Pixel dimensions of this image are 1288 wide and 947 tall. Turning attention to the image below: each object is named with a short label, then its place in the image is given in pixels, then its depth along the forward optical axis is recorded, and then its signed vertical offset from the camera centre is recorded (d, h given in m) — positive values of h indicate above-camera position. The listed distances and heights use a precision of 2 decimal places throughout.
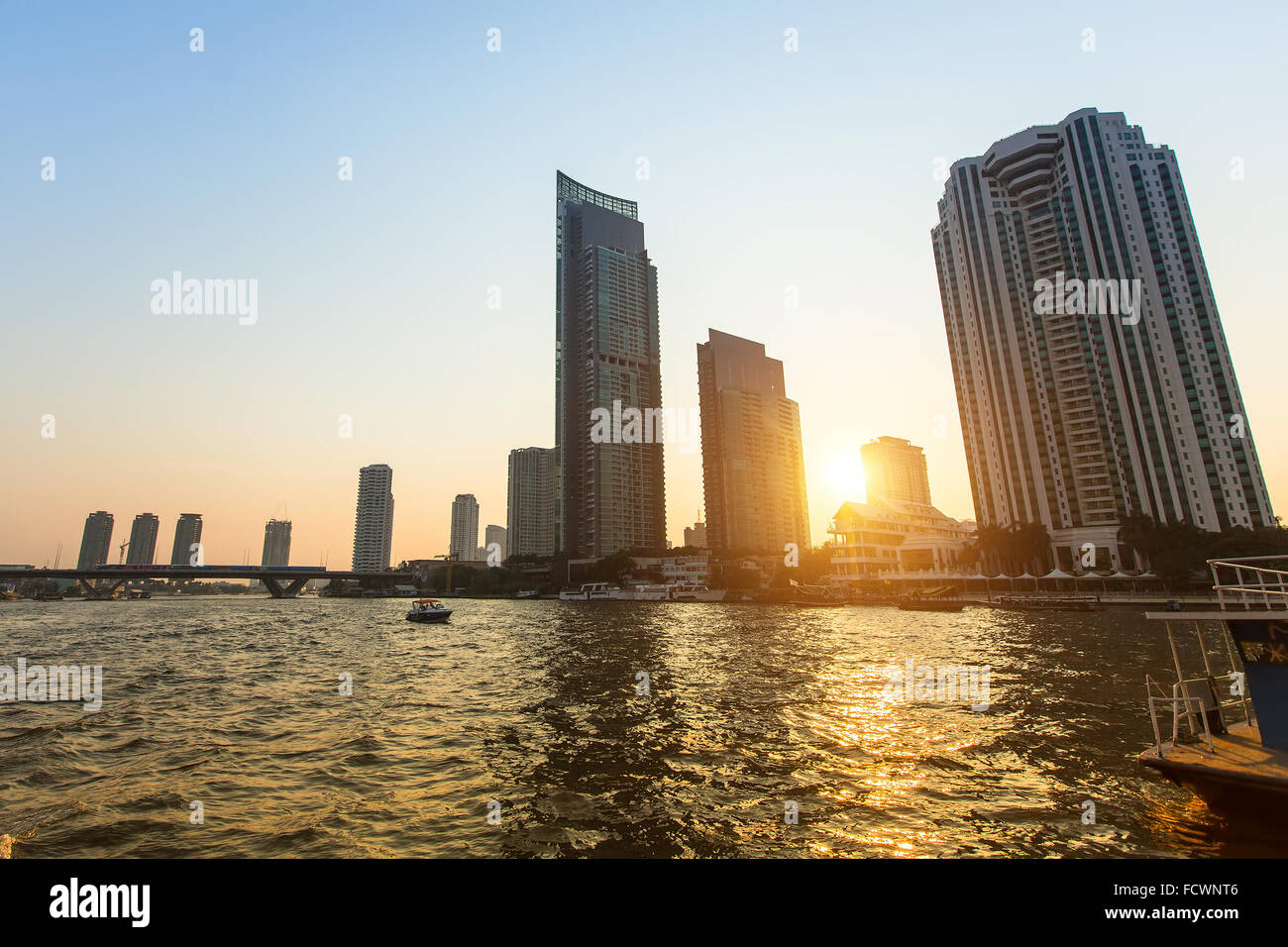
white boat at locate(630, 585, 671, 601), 149.38 -3.22
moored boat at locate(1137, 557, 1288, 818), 12.04 -4.20
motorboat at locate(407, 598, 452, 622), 82.25 -3.20
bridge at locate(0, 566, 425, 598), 156.41 +6.97
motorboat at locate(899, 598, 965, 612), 90.88 -5.47
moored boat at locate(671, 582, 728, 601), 142.12 -3.46
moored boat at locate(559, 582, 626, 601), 161.38 -2.97
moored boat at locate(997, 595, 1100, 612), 80.50 -5.32
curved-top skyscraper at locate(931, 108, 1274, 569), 116.25 +48.12
